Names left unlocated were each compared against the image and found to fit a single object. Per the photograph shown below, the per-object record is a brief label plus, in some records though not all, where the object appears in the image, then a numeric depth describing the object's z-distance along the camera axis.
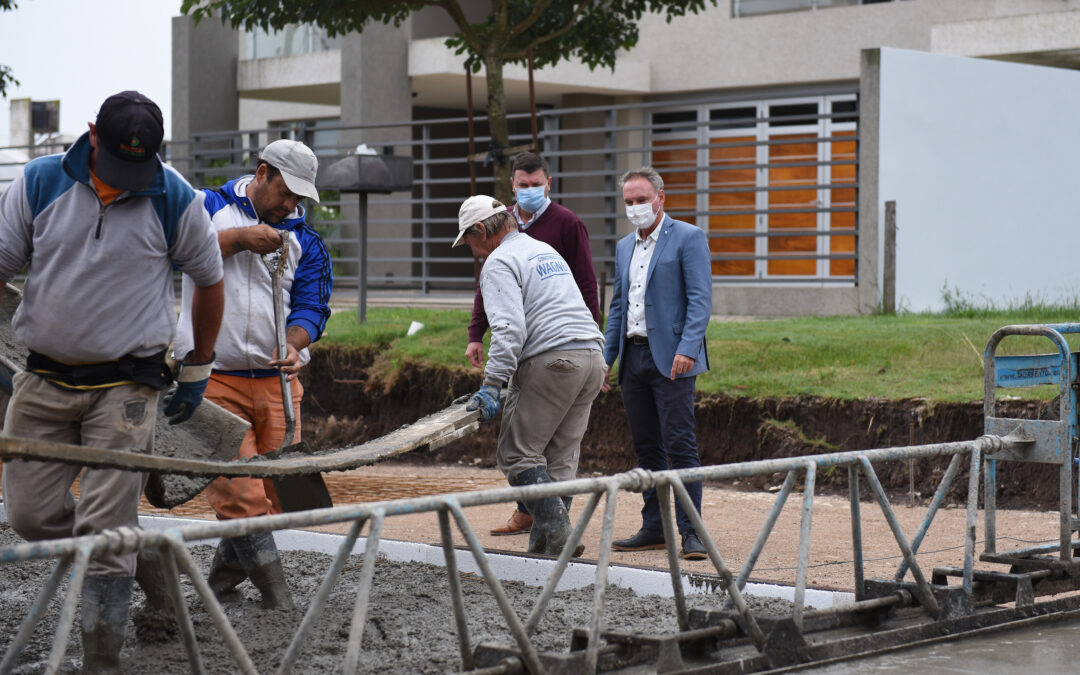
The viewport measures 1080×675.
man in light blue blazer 6.85
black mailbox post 14.57
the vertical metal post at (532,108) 11.45
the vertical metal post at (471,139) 12.28
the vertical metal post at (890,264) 14.39
